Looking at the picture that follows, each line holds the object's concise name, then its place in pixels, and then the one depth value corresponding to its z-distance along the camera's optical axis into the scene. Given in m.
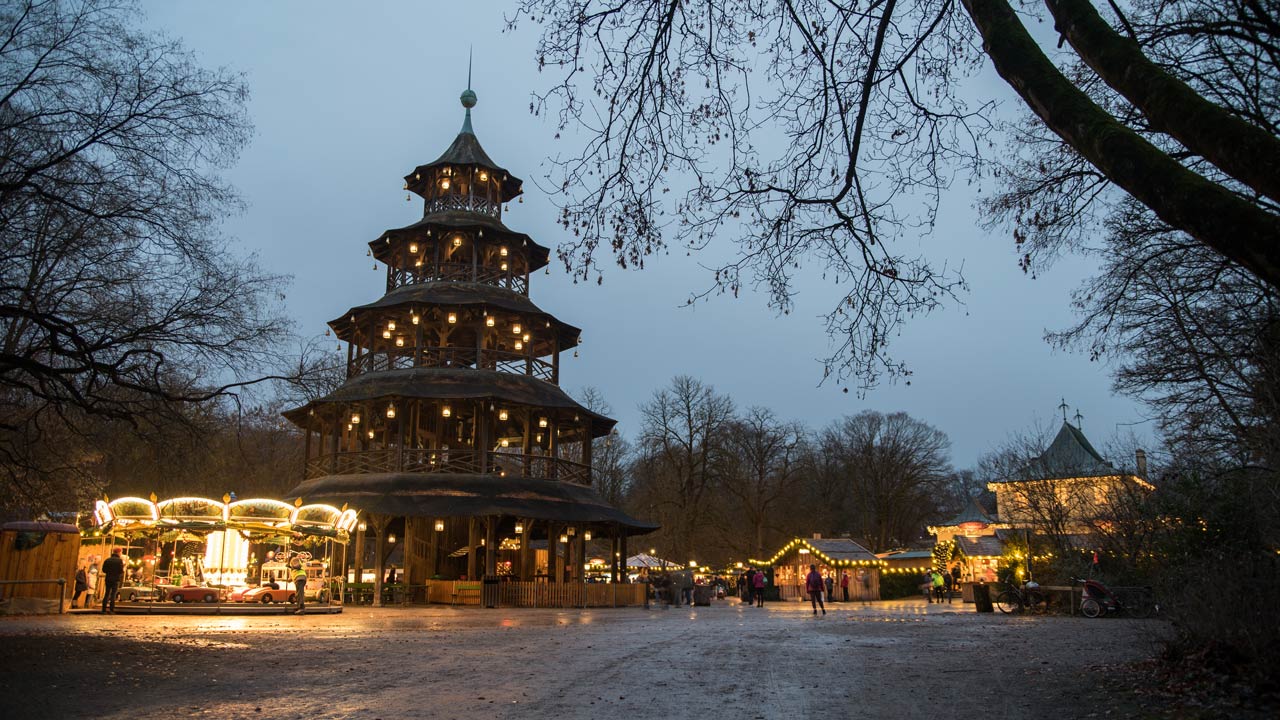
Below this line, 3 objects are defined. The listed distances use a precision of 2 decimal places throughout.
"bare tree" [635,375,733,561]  55.41
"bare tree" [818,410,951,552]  64.25
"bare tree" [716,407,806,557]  57.75
